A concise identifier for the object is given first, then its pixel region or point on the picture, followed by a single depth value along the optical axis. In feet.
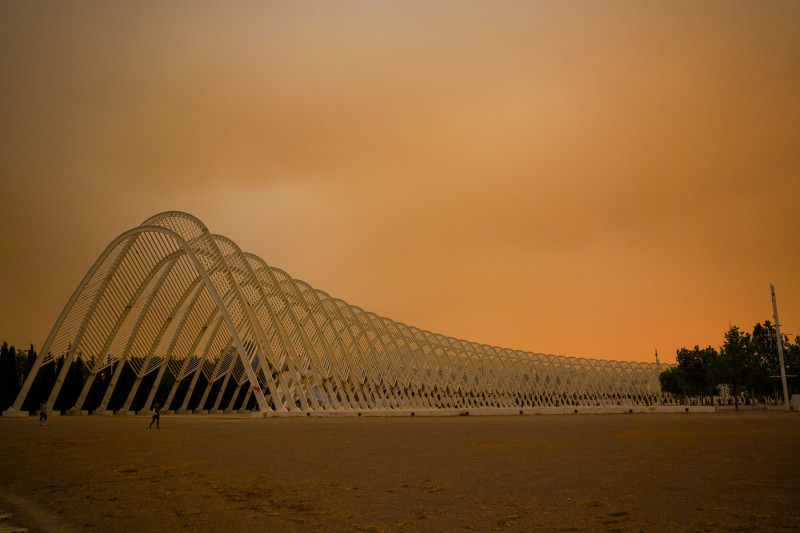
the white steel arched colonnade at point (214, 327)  153.58
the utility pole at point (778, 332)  158.51
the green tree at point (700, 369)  247.29
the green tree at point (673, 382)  269.77
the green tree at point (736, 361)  234.17
